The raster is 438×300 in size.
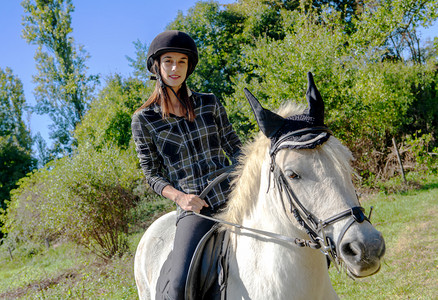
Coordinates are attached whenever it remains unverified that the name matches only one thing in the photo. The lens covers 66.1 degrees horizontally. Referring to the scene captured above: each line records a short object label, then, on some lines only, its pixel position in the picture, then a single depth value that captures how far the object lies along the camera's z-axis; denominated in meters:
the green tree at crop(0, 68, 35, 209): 27.81
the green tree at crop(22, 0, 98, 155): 26.36
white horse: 1.60
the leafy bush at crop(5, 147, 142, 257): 9.87
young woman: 2.49
